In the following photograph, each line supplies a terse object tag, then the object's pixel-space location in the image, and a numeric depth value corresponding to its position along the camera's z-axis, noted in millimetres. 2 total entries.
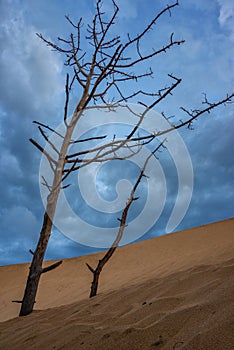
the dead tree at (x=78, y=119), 4141
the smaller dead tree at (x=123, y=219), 5462
